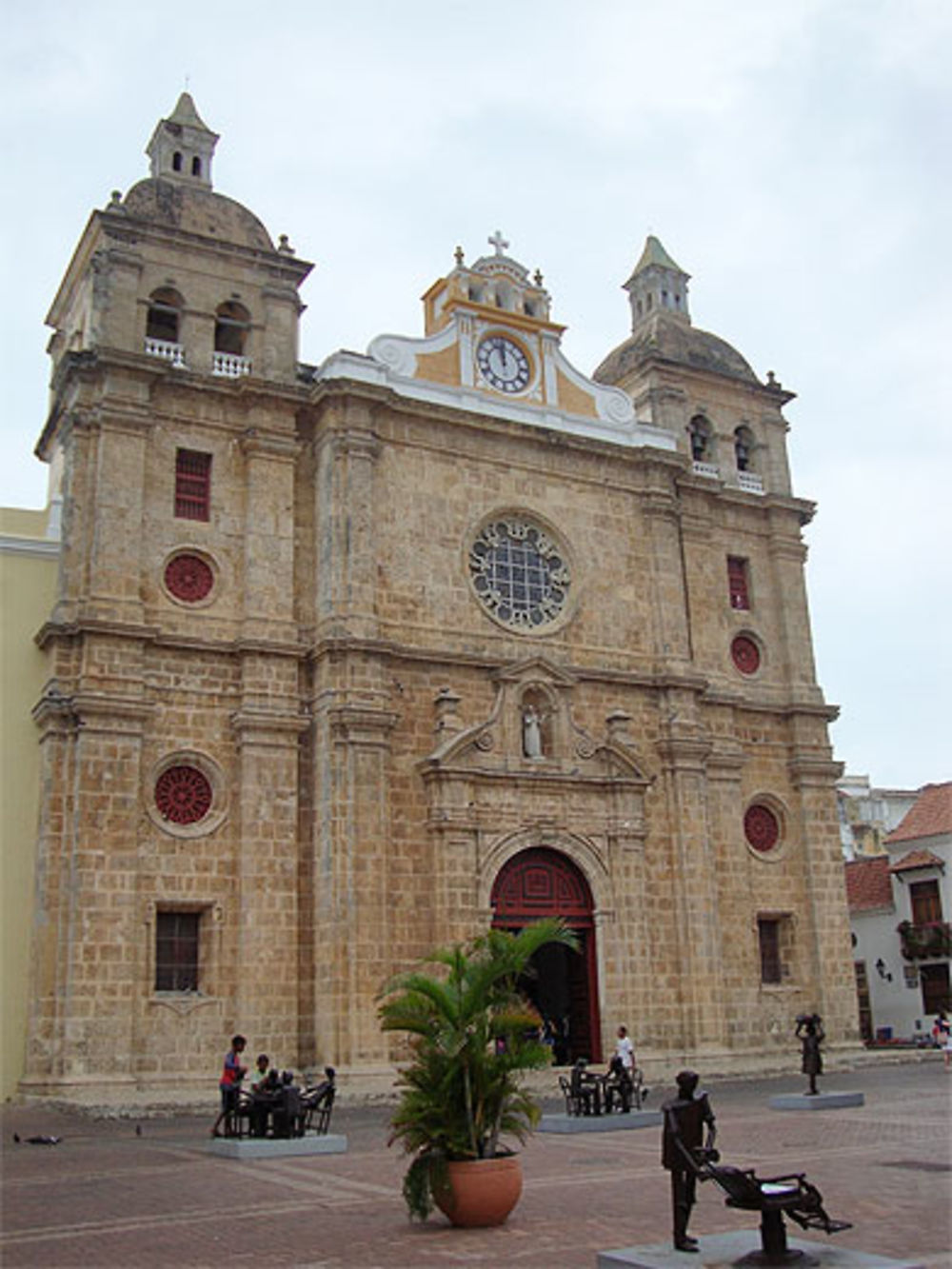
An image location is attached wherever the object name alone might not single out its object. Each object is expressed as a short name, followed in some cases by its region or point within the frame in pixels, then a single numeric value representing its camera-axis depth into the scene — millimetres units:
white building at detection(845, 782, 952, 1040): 35969
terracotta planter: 9750
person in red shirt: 15820
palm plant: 9906
